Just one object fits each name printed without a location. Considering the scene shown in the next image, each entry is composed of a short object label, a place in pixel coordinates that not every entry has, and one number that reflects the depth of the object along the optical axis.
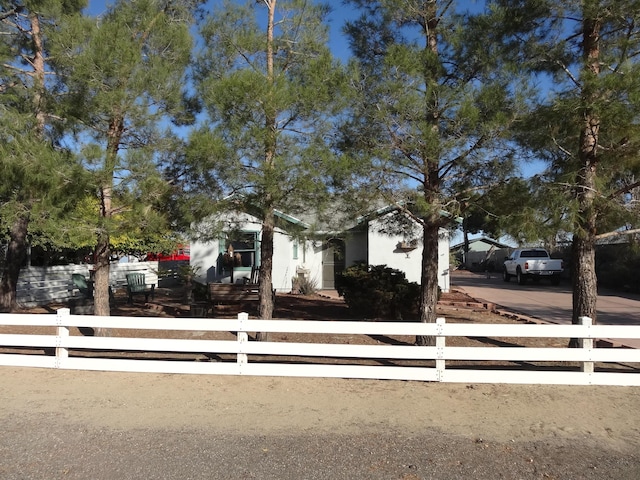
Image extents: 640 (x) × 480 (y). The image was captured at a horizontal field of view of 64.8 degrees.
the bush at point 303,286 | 16.94
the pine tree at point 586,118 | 6.31
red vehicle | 28.64
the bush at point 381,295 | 10.95
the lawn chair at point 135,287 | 13.62
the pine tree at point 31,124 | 6.96
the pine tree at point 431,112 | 7.00
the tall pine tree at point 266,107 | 7.02
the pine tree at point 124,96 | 7.29
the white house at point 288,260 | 17.61
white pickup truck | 23.66
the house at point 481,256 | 38.94
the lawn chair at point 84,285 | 13.44
